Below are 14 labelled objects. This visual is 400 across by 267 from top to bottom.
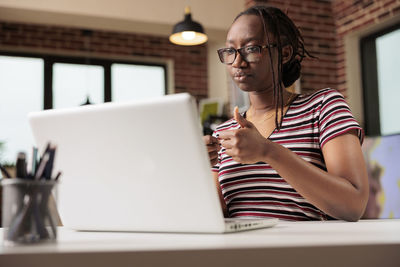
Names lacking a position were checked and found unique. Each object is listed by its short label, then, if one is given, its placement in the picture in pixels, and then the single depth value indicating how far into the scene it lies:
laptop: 0.75
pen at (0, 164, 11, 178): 0.80
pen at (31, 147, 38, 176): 0.79
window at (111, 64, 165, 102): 6.18
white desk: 0.58
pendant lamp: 3.94
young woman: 1.08
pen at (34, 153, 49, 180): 0.74
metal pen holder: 0.71
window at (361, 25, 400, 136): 4.48
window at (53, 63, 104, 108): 5.96
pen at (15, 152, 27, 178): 0.73
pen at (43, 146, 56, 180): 0.74
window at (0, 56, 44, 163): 5.68
